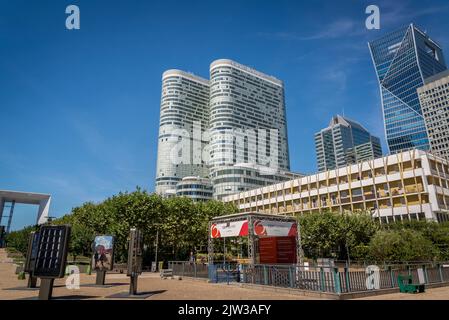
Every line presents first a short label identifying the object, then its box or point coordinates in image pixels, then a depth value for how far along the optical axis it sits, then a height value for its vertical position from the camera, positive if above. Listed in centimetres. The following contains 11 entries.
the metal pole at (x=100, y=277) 2098 -160
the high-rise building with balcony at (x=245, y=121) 16488 +7263
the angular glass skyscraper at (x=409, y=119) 18250 +7716
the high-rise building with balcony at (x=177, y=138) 18388 +6674
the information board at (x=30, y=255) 1715 -12
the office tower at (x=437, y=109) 16438 +7364
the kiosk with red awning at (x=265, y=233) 2452 +142
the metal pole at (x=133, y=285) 1574 -162
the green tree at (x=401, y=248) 2856 +23
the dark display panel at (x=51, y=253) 1273 -1
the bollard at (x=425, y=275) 1873 -149
